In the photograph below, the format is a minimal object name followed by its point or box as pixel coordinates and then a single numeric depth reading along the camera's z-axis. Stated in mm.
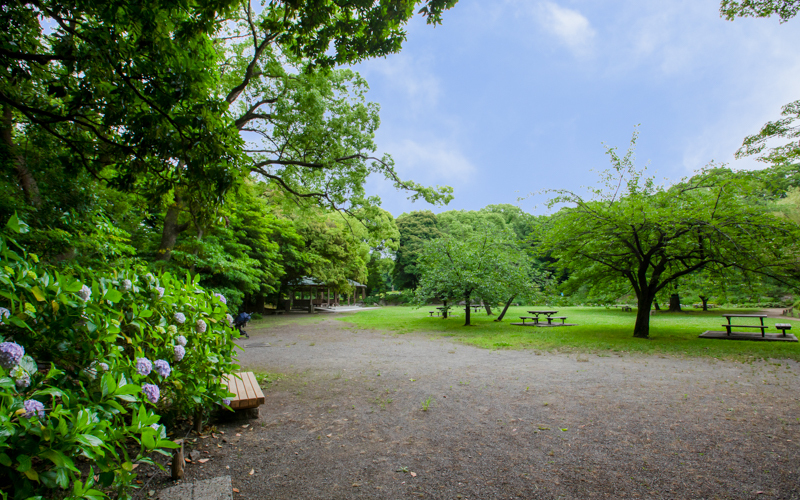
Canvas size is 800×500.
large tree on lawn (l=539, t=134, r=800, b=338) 9164
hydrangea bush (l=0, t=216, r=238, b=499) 1360
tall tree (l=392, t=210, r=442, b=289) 41219
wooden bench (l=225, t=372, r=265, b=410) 3631
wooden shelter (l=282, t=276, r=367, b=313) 24062
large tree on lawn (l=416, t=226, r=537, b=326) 13672
